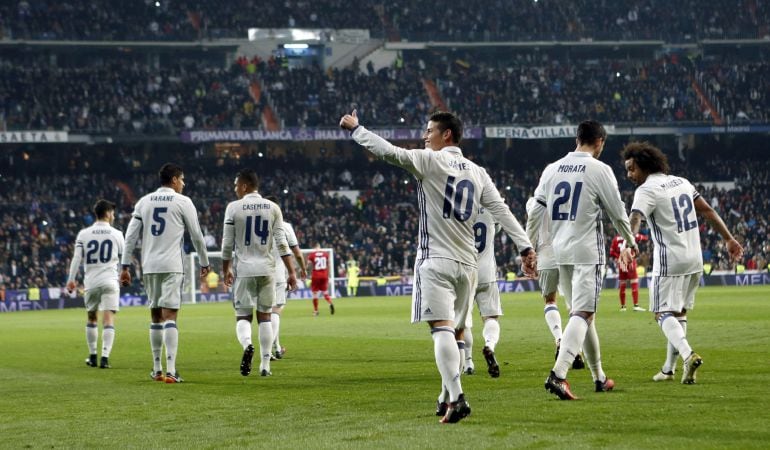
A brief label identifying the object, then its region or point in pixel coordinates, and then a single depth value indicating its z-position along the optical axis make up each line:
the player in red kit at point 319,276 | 33.53
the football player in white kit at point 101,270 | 17.55
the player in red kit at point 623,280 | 29.34
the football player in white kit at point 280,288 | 16.70
